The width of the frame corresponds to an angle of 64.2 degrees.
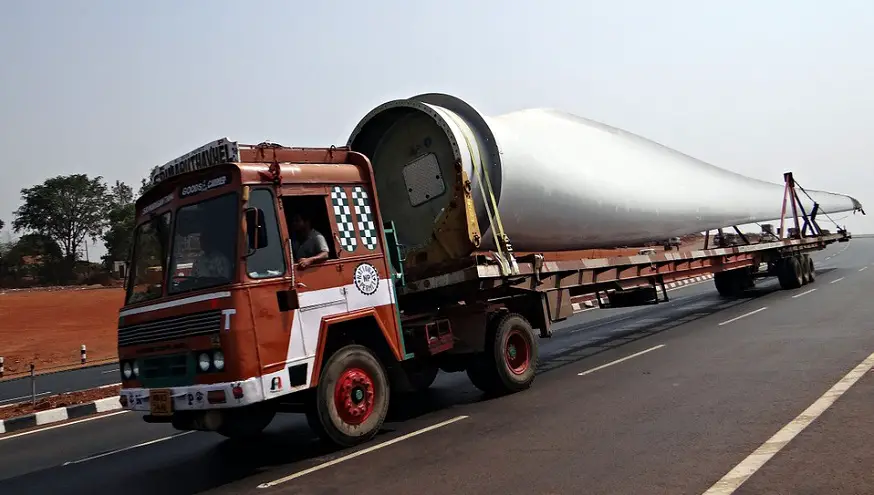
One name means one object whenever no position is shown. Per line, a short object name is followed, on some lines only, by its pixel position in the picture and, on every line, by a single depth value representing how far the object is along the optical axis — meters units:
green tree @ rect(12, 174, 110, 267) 66.12
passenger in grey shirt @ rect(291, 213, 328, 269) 6.38
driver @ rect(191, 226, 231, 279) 5.87
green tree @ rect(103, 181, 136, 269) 56.38
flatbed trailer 5.70
